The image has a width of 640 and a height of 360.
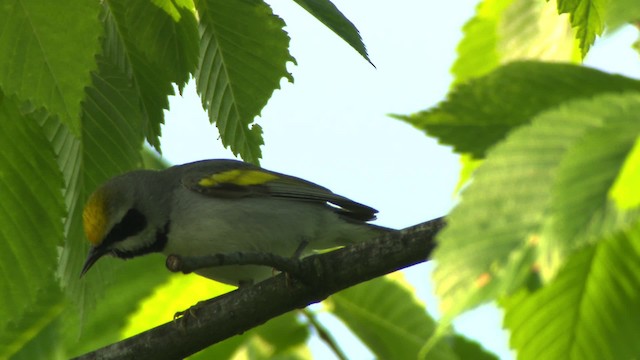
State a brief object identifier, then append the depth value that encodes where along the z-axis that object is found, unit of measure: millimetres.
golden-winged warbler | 9617
